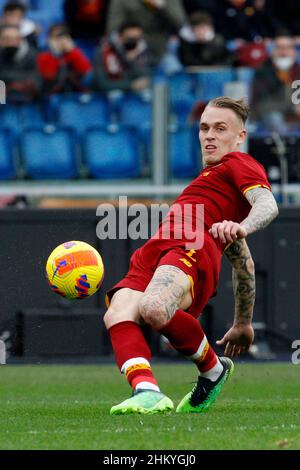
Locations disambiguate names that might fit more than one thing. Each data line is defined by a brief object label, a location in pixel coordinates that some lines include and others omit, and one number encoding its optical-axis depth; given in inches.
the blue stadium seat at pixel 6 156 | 589.9
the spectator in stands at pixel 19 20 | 669.3
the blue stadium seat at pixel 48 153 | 586.9
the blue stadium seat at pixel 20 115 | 613.6
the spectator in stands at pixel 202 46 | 645.9
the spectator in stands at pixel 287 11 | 710.5
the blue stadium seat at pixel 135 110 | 604.1
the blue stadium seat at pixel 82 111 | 614.5
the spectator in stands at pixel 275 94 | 558.6
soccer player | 277.4
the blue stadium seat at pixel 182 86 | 567.5
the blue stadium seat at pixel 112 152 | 580.4
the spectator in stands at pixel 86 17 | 703.7
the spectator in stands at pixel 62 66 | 620.4
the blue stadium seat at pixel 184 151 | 557.9
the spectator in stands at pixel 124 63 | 618.8
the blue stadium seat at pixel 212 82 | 566.6
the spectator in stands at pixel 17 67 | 614.5
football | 317.4
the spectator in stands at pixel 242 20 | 694.5
